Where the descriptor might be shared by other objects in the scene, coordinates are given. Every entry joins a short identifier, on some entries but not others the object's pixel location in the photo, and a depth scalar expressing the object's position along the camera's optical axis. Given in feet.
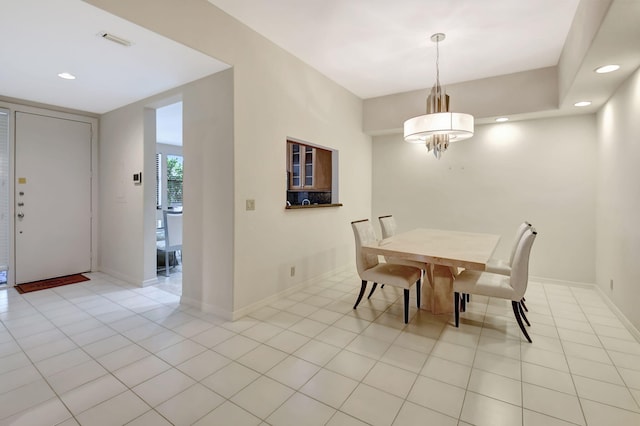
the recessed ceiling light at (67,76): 10.05
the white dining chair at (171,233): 14.75
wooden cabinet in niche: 17.13
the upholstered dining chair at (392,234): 10.57
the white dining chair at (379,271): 9.48
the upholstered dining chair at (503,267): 10.04
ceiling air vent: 7.50
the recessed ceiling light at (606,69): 8.16
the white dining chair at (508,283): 7.98
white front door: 13.20
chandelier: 9.28
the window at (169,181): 23.99
